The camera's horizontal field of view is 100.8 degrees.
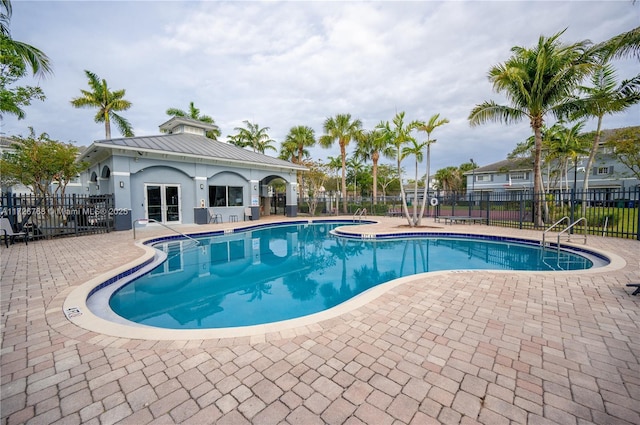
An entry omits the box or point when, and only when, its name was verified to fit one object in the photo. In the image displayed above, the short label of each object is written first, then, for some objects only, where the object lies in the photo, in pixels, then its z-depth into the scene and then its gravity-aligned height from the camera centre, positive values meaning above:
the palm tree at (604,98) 7.60 +3.60
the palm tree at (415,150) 11.70 +2.21
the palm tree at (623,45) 5.69 +3.41
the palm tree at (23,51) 6.18 +4.06
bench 13.79 -1.10
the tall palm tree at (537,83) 10.52 +4.82
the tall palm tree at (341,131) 20.77 +5.52
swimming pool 4.57 -1.83
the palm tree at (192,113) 25.22 +8.63
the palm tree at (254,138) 26.55 +6.49
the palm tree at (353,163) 34.72 +5.03
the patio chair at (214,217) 15.82 -0.92
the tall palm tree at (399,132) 11.62 +3.02
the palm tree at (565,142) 16.36 +3.56
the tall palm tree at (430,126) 11.01 +3.13
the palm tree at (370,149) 22.27 +4.62
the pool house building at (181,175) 12.46 +1.55
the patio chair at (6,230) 8.08 -0.81
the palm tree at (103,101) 18.53 +7.31
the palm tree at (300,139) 22.98 +5.41
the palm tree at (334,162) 30.56 +4.41
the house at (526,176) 25.29 +2.55
